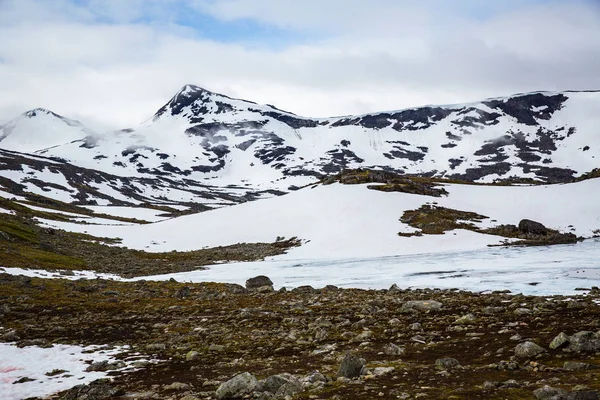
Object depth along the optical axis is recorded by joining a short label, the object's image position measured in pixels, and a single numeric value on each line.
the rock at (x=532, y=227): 78.81
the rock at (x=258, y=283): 37.87
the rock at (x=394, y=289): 29.91
